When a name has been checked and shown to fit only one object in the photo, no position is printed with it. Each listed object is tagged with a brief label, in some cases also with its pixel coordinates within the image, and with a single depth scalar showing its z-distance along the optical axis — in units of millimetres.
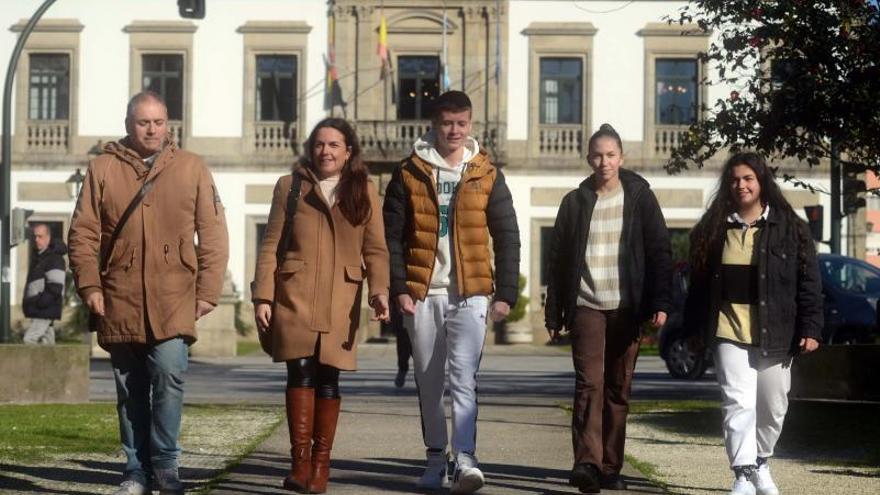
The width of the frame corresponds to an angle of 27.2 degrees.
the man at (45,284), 19328
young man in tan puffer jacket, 8961
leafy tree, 13734
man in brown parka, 8211
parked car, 22938
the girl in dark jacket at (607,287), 9156
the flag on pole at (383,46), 42031
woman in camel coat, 8727
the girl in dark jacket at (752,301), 8812
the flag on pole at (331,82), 42906
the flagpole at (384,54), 42031
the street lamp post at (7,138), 21328
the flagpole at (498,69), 42812
